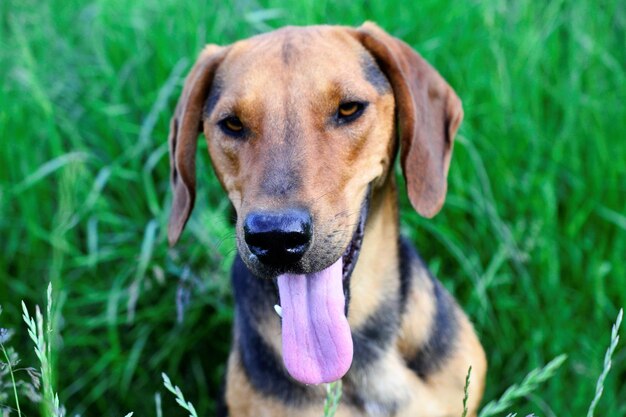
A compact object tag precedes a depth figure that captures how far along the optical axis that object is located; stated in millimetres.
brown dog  734
